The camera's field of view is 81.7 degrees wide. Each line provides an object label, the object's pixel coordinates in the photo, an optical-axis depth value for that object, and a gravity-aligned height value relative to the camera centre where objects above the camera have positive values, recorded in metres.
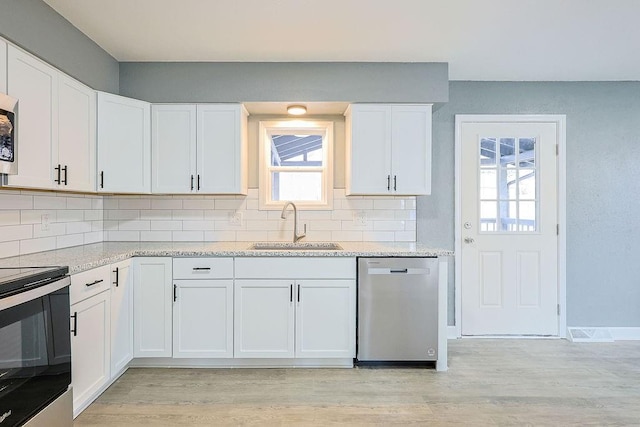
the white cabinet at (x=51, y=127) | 2.01 +0.54
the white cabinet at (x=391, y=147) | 3.02 +0.54
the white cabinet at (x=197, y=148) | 3.00 +0.53
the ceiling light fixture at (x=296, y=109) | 3.12 +0.88
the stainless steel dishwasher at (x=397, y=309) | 2.67 -0.70
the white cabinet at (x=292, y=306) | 2.69 -0.68
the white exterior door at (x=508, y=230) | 3.45 -0.16
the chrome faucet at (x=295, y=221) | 3.22 -0.08
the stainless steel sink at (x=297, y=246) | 3.15 -0.28
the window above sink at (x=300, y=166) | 3.40 +0.44
